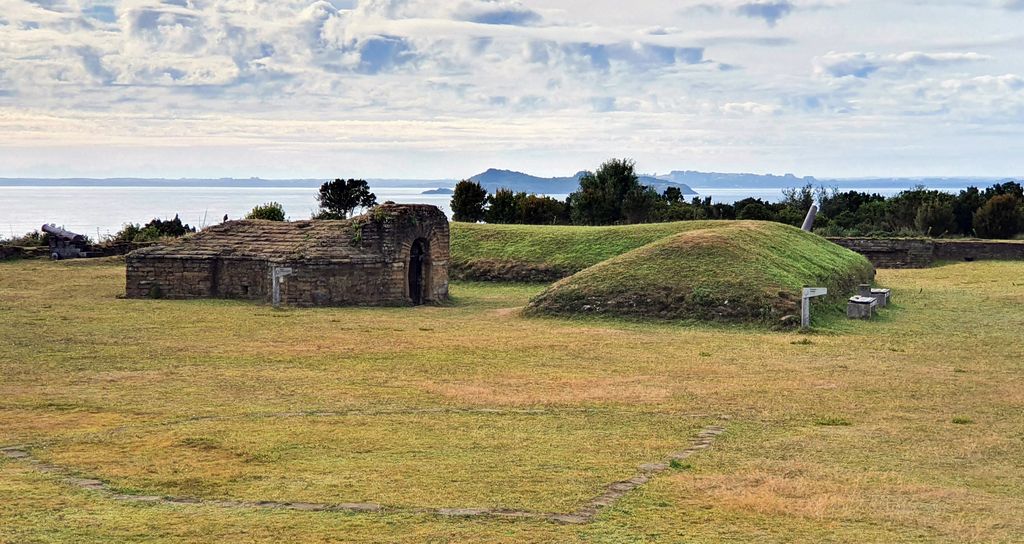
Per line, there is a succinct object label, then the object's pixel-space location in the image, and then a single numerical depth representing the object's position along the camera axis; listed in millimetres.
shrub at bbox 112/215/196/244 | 45694
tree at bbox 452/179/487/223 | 56719
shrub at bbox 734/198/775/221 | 55469
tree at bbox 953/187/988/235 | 51544
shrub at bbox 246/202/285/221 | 45719
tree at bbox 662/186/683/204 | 67688
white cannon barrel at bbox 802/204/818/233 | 41312
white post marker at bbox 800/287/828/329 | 23700
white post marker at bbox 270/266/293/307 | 27719
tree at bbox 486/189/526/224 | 54812
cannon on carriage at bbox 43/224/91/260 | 41500
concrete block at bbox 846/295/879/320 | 25516
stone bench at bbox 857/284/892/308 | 27484
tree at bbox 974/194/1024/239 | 48156
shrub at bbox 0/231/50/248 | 43219
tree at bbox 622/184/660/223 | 54094
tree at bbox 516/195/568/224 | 54875
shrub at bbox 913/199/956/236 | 50344
